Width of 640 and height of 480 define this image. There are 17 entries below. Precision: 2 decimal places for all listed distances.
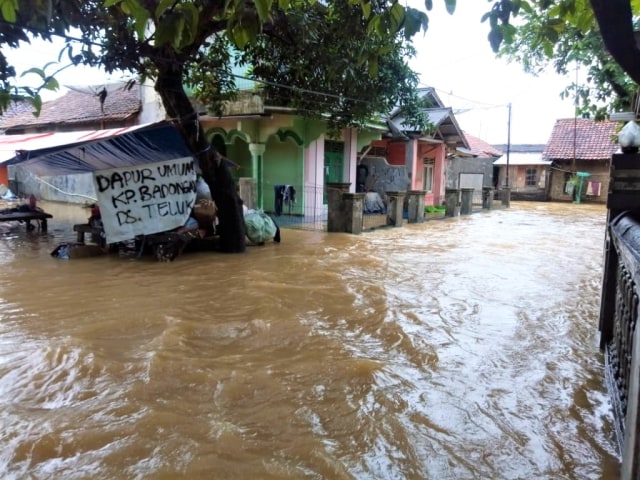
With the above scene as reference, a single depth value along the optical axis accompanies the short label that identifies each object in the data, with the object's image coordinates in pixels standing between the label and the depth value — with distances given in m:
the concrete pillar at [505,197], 23.80
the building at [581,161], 26.77
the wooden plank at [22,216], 11.18
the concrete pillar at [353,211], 12.51
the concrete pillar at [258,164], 14.13
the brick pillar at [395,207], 14.56
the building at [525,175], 29.18
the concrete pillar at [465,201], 19.41
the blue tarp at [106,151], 7.91
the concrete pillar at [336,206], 12.70
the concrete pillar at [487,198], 21.89
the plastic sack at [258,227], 10.12
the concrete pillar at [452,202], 18.19
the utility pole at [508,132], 28.52
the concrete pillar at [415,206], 15.94
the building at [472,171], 29.05
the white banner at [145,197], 8.14
